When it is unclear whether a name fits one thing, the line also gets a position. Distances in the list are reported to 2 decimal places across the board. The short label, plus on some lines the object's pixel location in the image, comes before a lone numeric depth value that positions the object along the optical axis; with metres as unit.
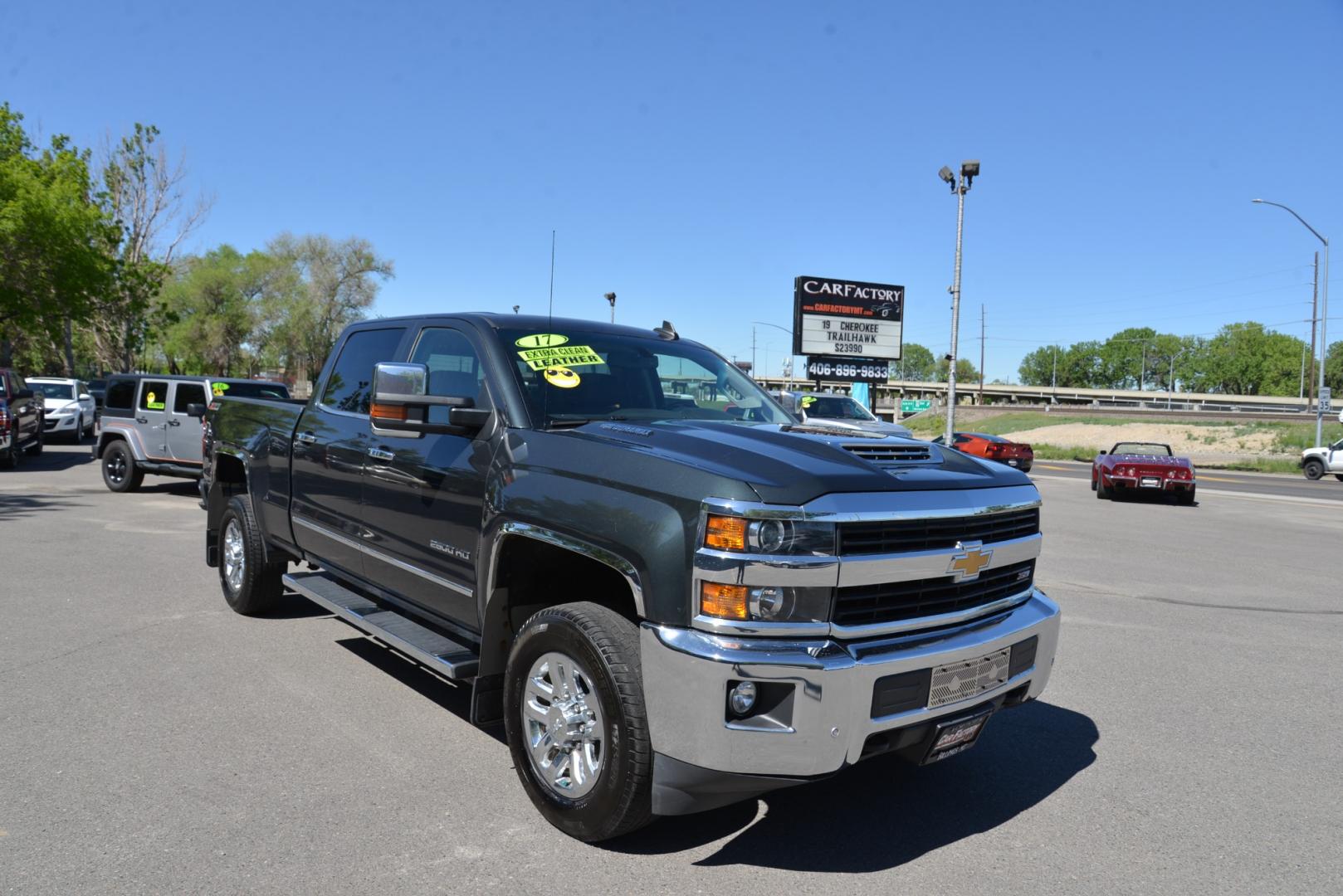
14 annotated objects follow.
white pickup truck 31.58
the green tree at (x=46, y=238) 28.03
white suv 24.30
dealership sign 36.59
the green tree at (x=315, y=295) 55.31
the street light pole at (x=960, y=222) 27.94
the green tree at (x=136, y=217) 38.81
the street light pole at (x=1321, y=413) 37.00
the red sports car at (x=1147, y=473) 18.39
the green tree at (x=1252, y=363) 142.75
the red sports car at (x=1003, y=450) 30.20
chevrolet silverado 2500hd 2.93
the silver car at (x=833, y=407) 19.11
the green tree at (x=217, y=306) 55.72
